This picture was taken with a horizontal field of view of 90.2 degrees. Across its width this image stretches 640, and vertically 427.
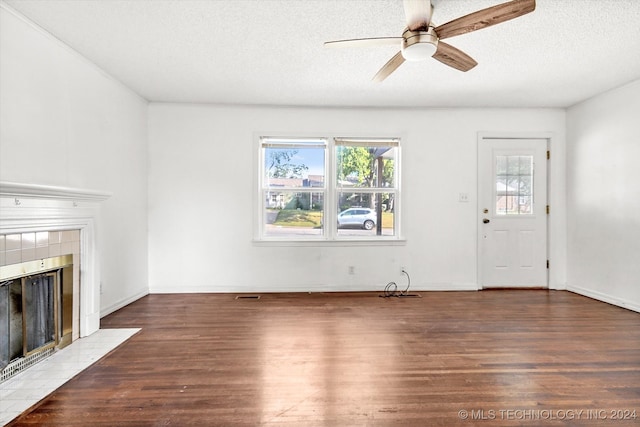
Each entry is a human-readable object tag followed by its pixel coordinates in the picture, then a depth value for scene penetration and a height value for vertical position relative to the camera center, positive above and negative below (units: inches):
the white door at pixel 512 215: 173.6 -1.7
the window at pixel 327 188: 170.7 +12.9
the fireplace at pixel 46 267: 81.4 -16.2
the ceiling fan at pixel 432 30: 71.4 +45.1
